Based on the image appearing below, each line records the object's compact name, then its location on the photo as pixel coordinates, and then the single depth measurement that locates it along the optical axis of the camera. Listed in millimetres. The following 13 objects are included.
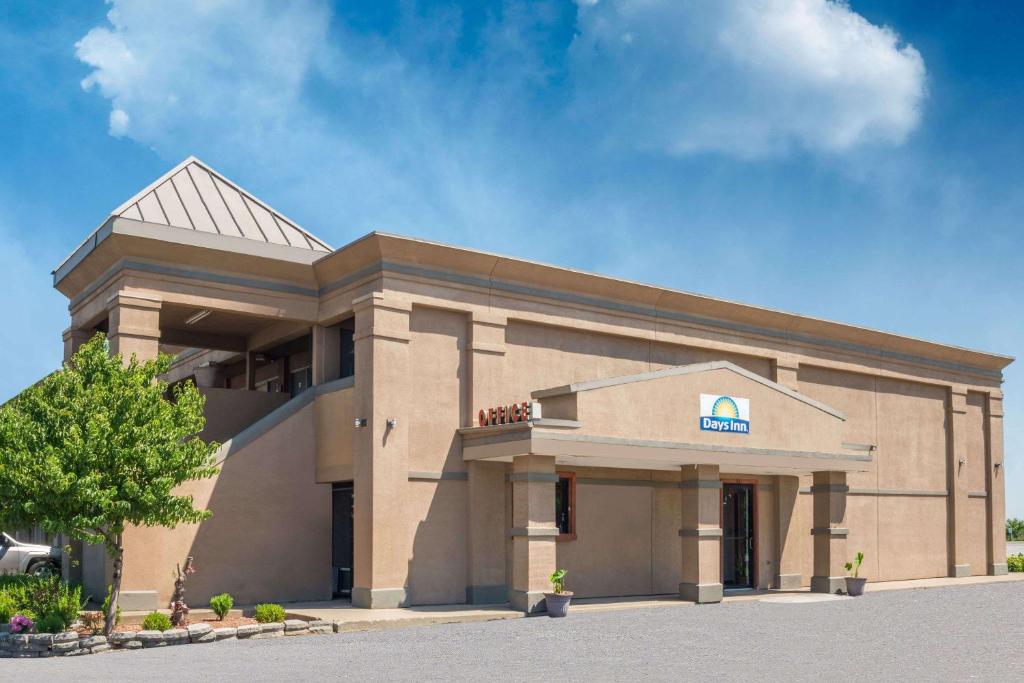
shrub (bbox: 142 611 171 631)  21047
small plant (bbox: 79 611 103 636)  21375
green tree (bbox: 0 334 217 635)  20438
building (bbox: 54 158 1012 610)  26016
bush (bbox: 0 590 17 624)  22558
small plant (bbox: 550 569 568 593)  24891
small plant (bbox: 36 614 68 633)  20906
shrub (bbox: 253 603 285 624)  22172
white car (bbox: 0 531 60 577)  36031
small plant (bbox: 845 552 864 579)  31406
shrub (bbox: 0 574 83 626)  21703
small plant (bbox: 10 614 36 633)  20766
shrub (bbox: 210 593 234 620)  22844
